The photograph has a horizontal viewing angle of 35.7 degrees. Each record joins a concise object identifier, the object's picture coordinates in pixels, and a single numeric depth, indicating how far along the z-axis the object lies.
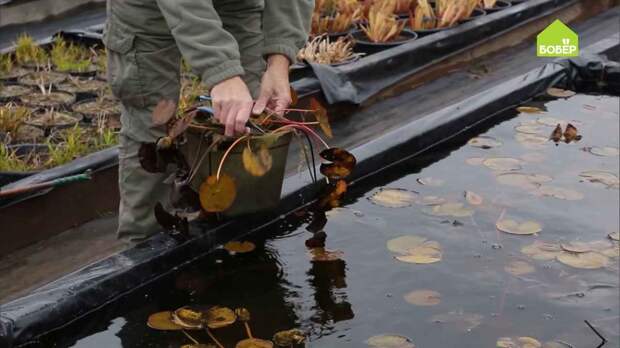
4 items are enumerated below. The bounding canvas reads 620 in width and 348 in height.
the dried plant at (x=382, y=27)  5.23
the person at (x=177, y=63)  2.29
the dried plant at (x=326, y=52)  4.84
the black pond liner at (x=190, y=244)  2.33
